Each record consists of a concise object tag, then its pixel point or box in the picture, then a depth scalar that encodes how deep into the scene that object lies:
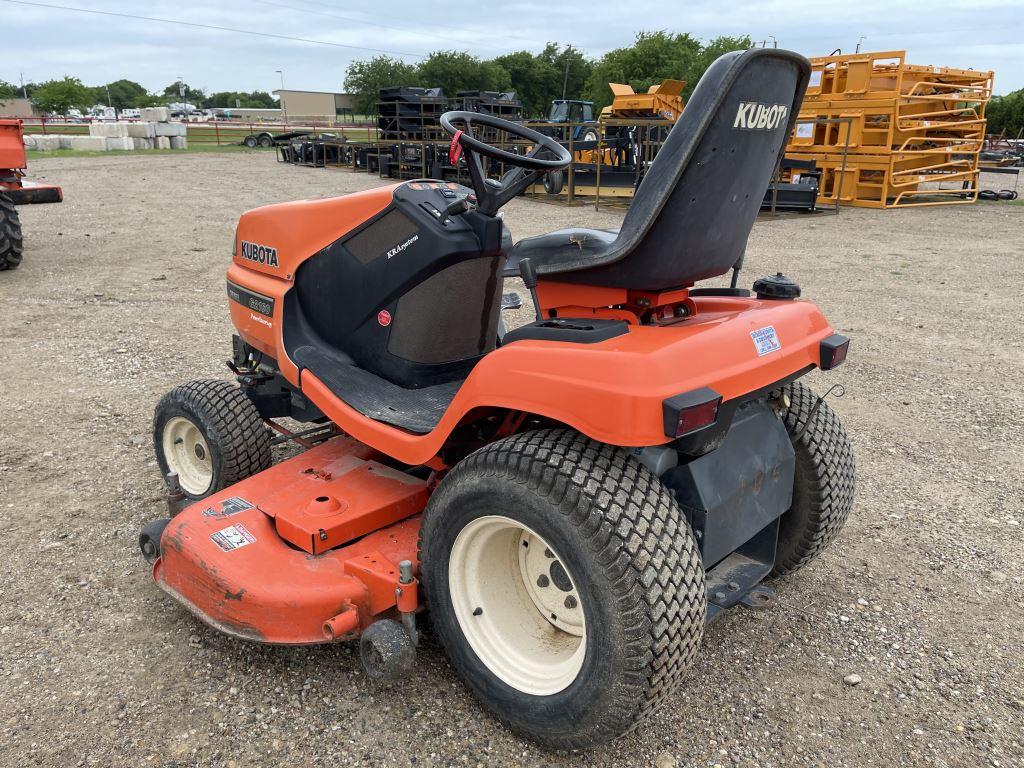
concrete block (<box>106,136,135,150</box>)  30.25
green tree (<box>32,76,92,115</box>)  68.62
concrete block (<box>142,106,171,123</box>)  36.74
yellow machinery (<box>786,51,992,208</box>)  13.77
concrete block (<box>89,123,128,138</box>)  31.15
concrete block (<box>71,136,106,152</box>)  29.84
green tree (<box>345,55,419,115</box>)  56.87
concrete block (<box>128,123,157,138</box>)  31.00
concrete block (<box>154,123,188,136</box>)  31.45
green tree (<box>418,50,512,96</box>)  58.44
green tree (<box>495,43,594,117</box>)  65.44
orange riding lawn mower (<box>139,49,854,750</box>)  1.88
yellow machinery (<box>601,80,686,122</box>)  15.93
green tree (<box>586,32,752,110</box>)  49.81
